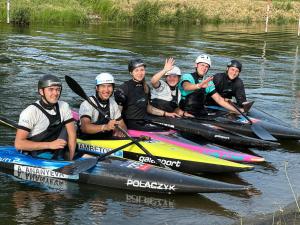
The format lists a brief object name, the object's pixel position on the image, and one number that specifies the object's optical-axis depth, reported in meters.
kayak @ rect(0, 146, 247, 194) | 6.90
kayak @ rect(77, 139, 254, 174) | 7.83
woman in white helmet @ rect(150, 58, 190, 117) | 9.59
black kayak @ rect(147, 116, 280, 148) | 9.61
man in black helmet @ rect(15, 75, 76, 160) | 7.09
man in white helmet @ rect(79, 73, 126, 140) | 7.93
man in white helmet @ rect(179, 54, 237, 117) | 9.94
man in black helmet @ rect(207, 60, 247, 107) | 11.16
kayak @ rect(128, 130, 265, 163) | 8.45
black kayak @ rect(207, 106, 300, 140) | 10.23
